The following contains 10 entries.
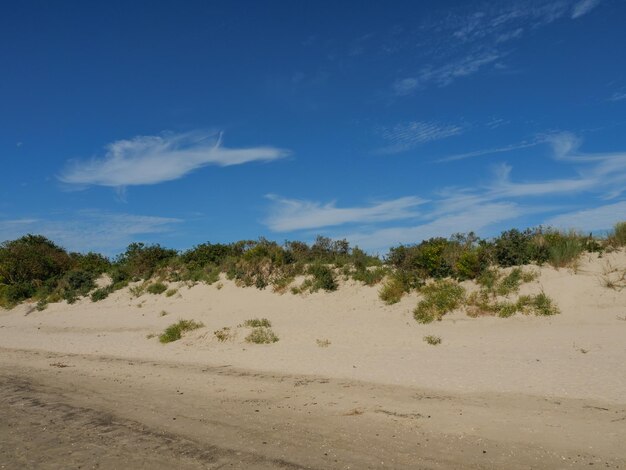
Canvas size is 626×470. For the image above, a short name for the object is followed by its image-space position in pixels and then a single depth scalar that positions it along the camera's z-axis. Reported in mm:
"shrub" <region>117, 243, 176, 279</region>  29814
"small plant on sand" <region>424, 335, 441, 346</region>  14414
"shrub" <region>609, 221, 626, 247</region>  18219
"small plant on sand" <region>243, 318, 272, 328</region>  18331
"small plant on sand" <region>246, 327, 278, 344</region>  16438
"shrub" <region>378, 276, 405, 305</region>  18780
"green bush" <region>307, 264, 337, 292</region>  21625
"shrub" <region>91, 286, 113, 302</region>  28234
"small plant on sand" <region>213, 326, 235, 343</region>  17297
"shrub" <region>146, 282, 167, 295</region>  26897
